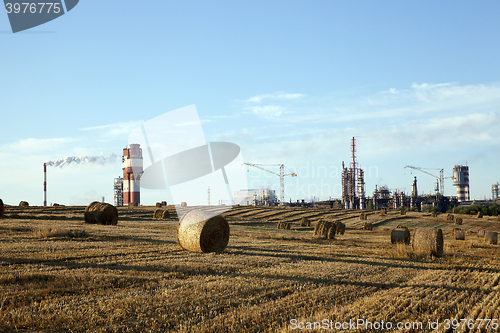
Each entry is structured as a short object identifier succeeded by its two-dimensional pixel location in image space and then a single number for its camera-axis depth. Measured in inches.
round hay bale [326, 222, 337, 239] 1189.7
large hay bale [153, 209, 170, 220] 1925.4
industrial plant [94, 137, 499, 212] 4932.8
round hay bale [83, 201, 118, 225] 1296.8
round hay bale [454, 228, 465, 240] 1309.1
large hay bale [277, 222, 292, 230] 1706.8
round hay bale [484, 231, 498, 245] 1149.1
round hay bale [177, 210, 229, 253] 690.2
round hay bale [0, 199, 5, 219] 1232.8
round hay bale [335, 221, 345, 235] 1419.5
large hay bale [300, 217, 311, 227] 1866.4
